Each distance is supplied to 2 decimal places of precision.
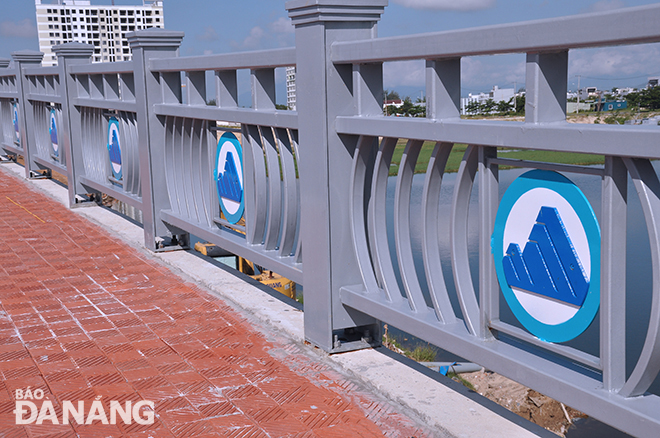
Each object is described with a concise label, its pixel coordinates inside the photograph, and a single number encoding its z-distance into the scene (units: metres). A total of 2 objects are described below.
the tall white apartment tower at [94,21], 185.25
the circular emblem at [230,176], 4.48
